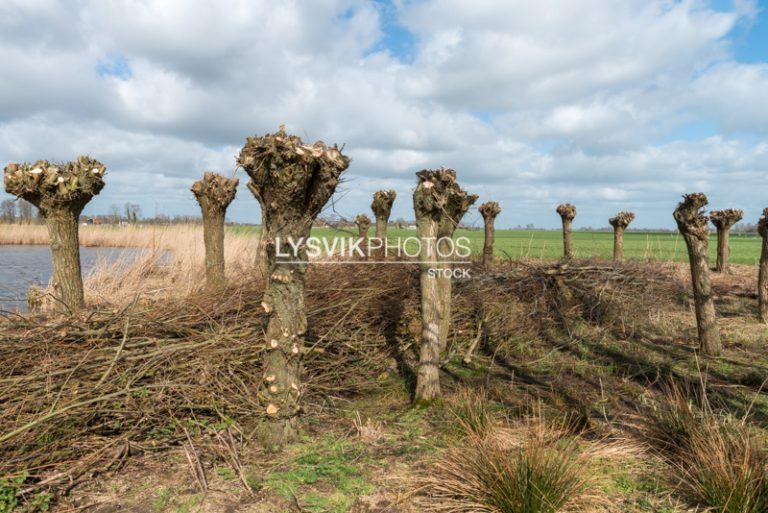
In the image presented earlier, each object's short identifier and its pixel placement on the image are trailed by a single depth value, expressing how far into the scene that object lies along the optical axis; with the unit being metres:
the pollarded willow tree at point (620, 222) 14.25
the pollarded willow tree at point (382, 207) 11.27
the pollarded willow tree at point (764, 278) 8.53
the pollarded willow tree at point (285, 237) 3.80
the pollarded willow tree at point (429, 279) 5.05
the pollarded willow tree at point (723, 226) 13.38
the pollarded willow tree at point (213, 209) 8.82
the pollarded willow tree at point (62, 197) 6.78
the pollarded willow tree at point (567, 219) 13.91
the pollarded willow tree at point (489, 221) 11.22
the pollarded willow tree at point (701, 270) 6.78
